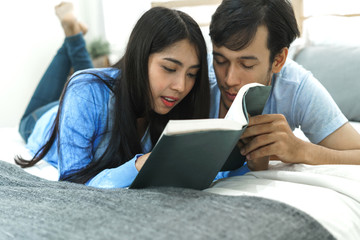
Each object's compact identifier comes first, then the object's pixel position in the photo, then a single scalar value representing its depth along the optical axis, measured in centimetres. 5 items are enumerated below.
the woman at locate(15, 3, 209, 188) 107
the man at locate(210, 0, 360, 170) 115
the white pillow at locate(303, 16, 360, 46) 199
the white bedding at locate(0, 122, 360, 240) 72
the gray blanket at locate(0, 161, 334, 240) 59
